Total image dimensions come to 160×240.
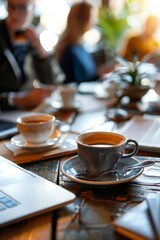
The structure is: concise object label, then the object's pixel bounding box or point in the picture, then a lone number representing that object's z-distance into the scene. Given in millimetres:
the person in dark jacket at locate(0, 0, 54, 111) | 1722
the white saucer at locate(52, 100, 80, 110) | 1549
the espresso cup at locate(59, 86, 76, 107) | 1572
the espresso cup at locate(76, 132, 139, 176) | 825
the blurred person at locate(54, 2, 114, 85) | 2814
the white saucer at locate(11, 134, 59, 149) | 1076
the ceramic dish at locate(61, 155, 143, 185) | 810
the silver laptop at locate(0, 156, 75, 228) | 689
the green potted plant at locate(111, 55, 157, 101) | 1527
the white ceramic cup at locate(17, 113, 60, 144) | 1065
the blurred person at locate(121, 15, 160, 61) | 4082
